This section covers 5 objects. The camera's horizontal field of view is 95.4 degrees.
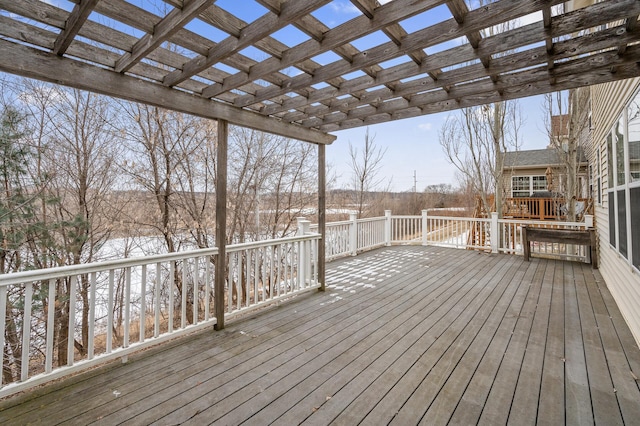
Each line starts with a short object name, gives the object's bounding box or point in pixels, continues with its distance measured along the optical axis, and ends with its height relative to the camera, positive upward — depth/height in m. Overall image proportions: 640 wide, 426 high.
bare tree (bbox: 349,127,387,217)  10.51 +1.92
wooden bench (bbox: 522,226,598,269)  5.46 -0.44
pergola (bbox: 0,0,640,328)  1.72 +1.21
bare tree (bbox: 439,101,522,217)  7.54 +2.14
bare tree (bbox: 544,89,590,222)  6.53 +2.18
